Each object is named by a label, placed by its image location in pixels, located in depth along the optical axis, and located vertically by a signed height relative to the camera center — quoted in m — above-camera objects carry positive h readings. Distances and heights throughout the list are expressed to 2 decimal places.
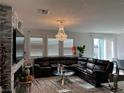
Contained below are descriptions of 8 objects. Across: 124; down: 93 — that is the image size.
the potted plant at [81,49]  5.87 -0.07
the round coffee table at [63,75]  3.98 -1.19
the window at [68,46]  6.10 +0.11
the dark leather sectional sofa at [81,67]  3.64 -0.93
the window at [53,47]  5.87 +0.05
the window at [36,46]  5.62 +0.10
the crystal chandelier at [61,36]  3.97 +0.49
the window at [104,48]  6.90 -0.01
